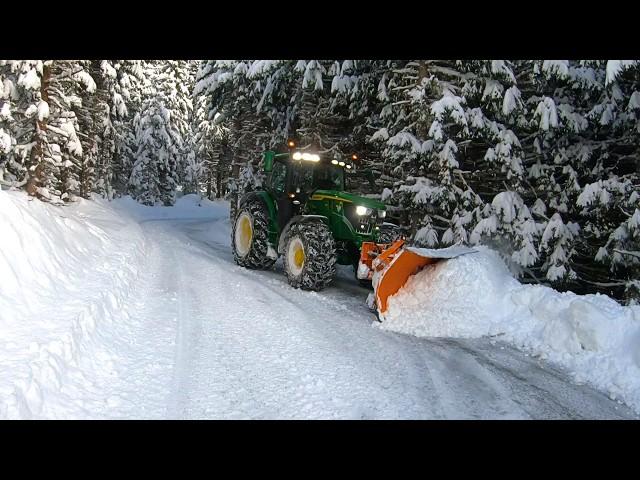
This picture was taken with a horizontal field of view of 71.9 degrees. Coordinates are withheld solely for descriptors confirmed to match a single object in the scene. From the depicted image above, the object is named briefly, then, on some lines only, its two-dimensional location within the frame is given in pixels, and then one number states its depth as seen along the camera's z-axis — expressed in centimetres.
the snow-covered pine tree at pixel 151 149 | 3391
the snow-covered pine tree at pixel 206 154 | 2764
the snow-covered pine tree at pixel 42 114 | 1111
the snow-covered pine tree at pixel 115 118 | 1955
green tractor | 775
